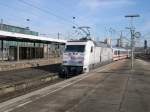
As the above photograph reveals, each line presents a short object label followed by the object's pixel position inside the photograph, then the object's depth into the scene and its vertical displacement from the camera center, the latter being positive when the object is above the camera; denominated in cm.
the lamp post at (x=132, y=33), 1700 +271
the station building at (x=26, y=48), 1720 +103
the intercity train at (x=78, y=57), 1321 -31
